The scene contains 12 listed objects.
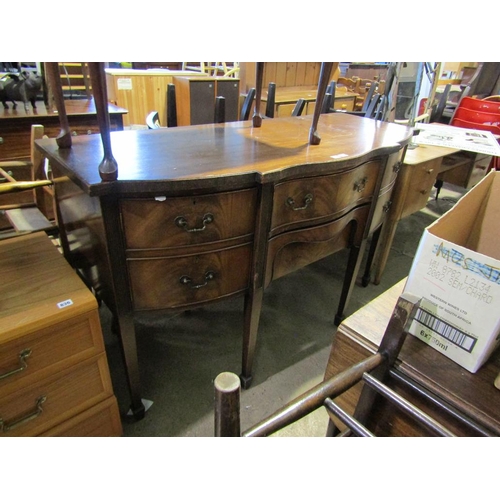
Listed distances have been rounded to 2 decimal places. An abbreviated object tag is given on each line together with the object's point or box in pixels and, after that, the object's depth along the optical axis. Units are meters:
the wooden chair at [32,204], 1.02
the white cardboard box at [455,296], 0.48
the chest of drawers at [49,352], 0.75
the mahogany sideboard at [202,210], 0.81
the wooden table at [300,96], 3.10
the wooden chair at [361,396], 0.39
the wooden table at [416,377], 0.49
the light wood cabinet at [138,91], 2.94
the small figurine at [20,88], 1.80
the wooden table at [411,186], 1.72
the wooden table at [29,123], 1.70
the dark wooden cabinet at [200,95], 2.99
